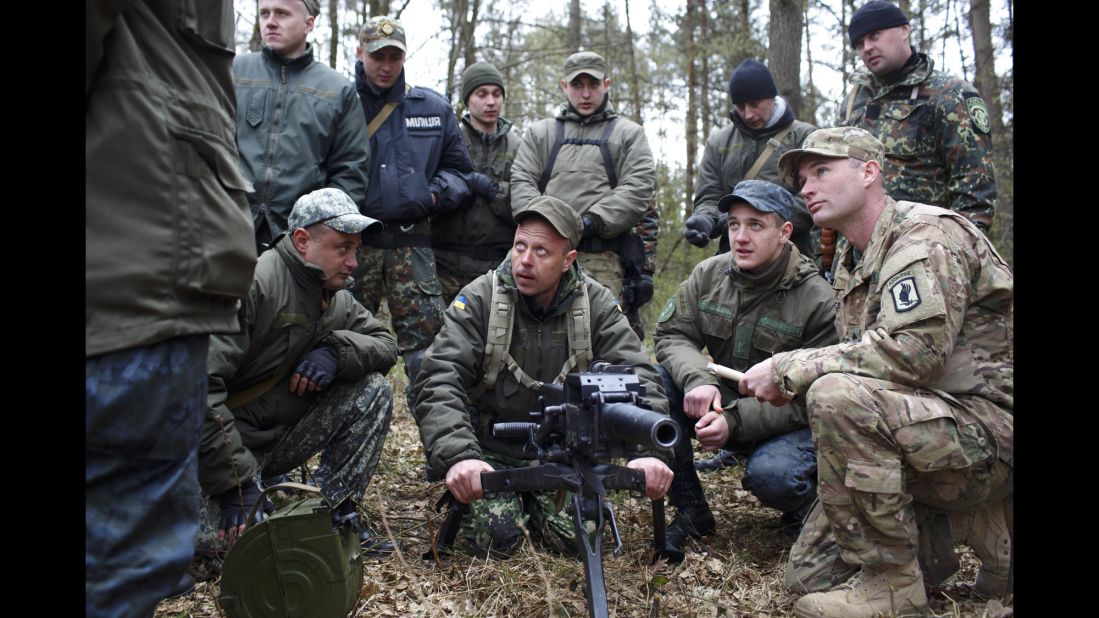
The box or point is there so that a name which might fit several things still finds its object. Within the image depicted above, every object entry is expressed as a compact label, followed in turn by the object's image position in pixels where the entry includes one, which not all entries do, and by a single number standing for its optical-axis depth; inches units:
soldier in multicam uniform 137.9
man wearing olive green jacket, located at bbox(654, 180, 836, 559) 179.9
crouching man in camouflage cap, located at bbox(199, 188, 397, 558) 175.0
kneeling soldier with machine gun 174.4
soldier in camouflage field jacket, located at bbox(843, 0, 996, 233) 213.0
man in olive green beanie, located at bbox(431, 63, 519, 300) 257.1
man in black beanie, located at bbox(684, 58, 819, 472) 247.1
